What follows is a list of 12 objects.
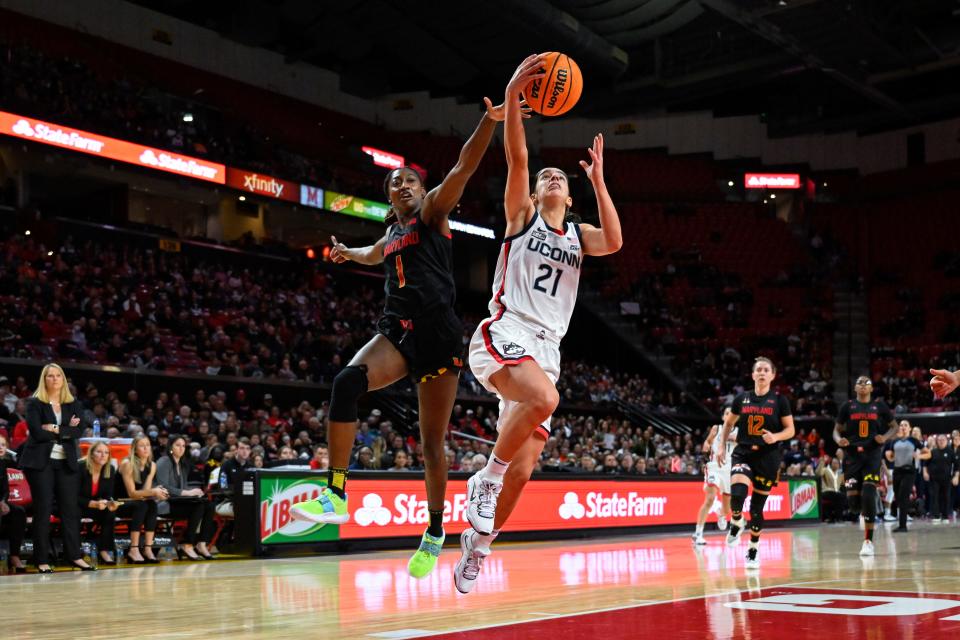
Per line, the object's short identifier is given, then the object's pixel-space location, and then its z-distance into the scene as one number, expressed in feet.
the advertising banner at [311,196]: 100.37
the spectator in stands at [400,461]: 51.85
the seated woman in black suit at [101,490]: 39.81
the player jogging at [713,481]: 52.54
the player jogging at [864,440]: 42.75
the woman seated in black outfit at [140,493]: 40.93
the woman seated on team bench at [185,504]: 43.32
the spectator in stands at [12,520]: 36.96
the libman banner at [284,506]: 43.52
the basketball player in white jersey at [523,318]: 20.20
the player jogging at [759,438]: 38.93
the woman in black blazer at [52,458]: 35.65
